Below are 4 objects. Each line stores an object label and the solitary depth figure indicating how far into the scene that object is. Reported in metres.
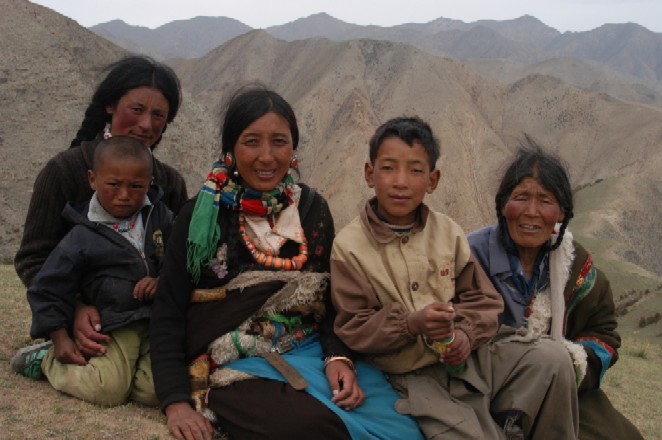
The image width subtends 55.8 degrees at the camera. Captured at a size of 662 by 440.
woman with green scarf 2.61
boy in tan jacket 2.59
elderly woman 3.12
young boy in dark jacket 2.86
